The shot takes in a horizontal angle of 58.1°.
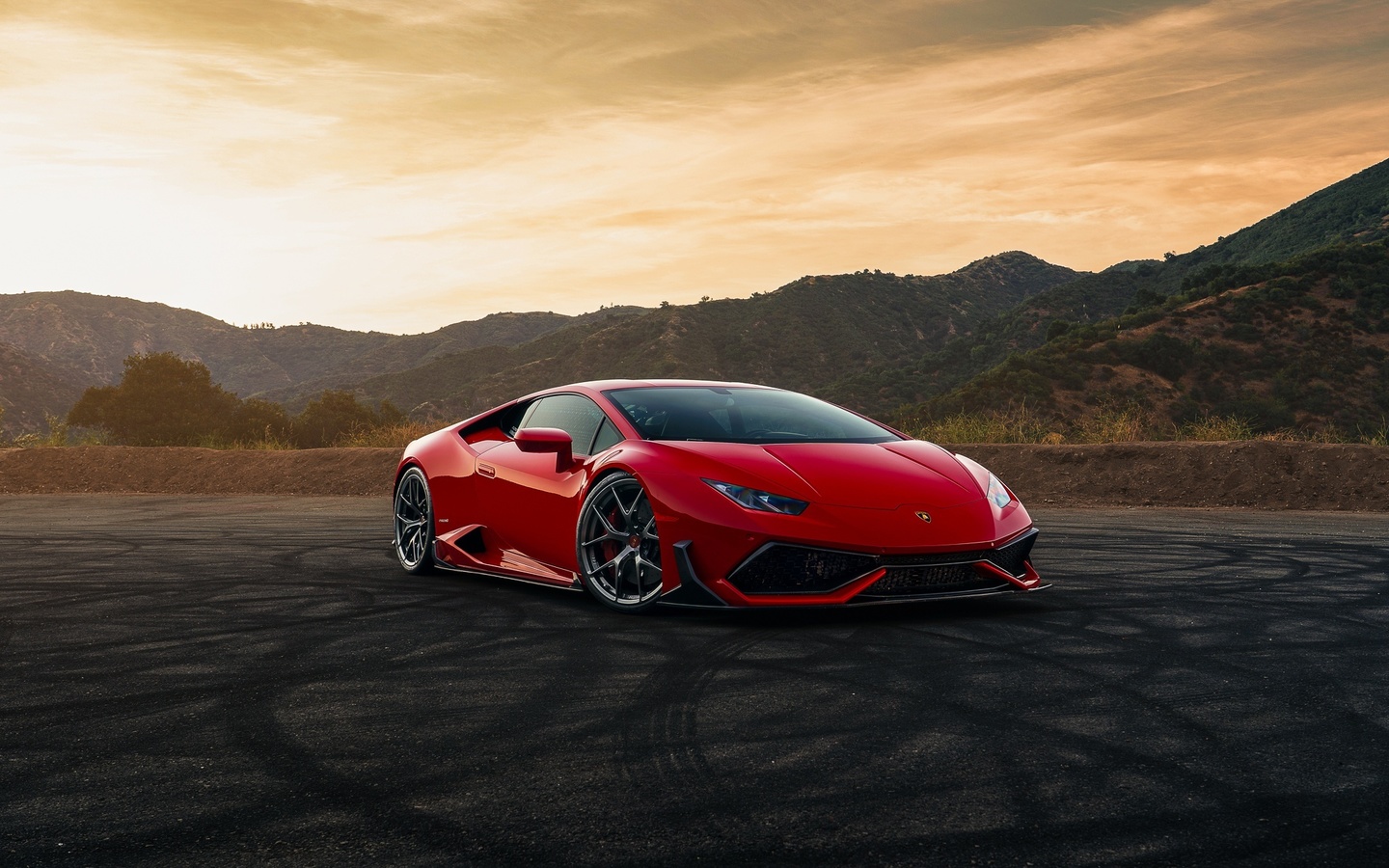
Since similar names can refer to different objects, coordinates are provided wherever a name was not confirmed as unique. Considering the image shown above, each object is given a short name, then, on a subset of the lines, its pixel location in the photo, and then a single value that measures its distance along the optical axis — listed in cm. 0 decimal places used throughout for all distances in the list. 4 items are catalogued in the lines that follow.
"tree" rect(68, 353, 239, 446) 4225
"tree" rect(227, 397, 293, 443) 3450
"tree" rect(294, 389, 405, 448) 3159
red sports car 610
